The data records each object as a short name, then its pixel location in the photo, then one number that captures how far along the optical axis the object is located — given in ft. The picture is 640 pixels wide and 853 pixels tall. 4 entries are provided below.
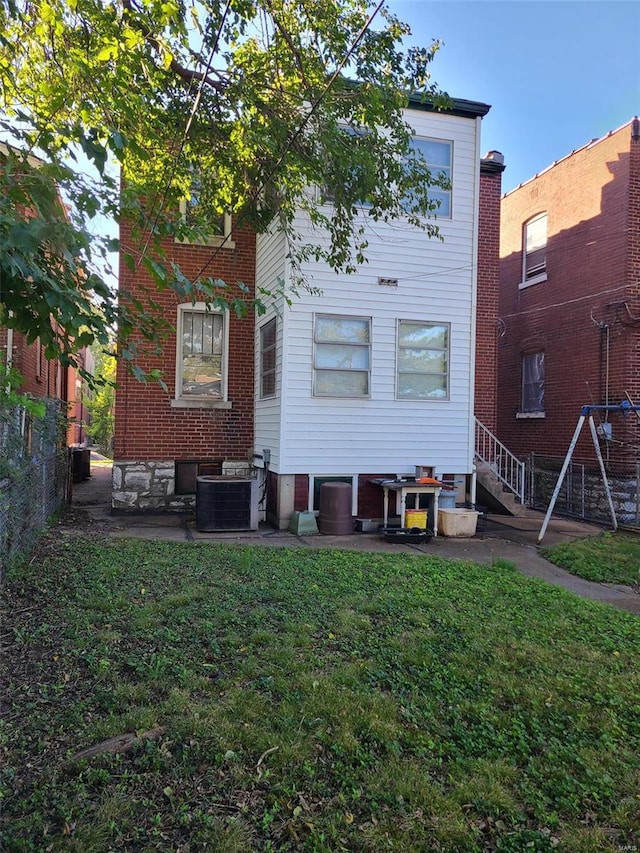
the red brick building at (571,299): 35.04
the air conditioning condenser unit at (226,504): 26.78
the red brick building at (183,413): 31.30
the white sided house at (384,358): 28.37
